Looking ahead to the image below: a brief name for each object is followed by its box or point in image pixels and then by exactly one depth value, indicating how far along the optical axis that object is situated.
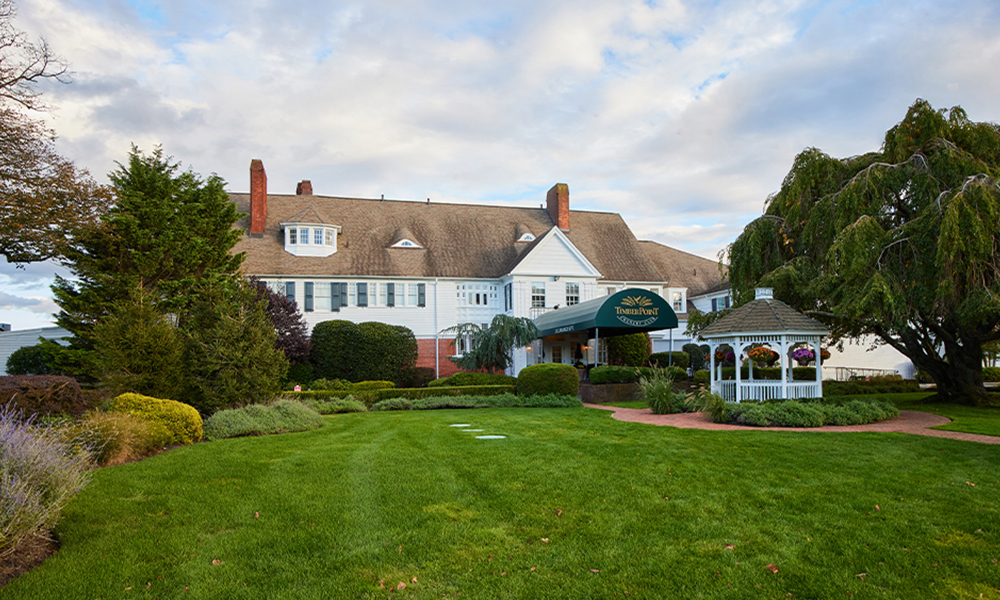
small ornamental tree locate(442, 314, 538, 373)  27.55
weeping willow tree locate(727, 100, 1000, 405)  14.09
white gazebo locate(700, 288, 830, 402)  15.52
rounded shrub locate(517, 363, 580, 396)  20.66
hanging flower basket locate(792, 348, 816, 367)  16.12
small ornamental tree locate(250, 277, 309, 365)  23.56
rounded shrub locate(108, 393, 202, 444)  10.24
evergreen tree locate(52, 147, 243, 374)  17.36
